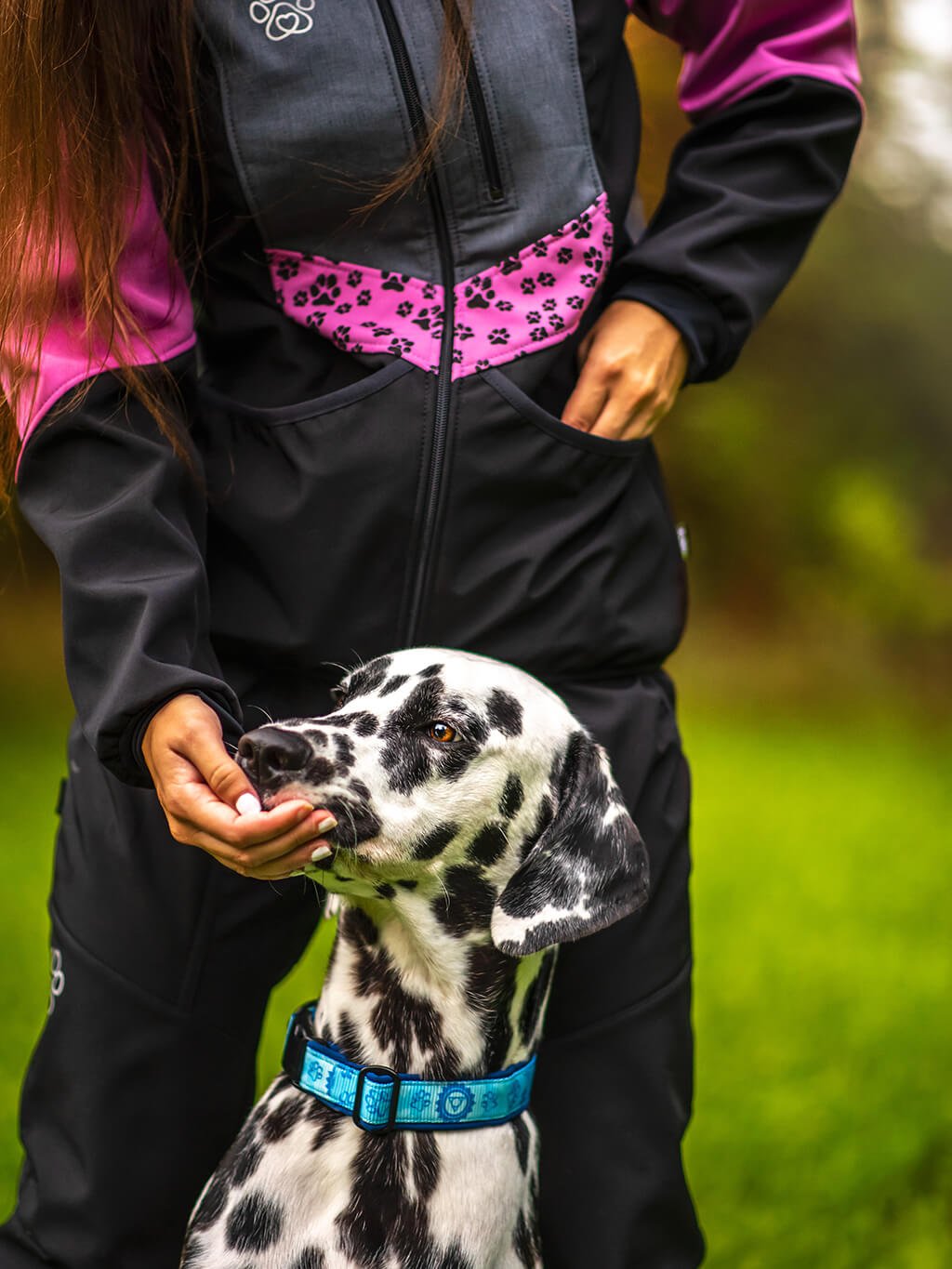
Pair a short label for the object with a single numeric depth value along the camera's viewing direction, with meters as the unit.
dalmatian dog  2.00
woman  2.02
